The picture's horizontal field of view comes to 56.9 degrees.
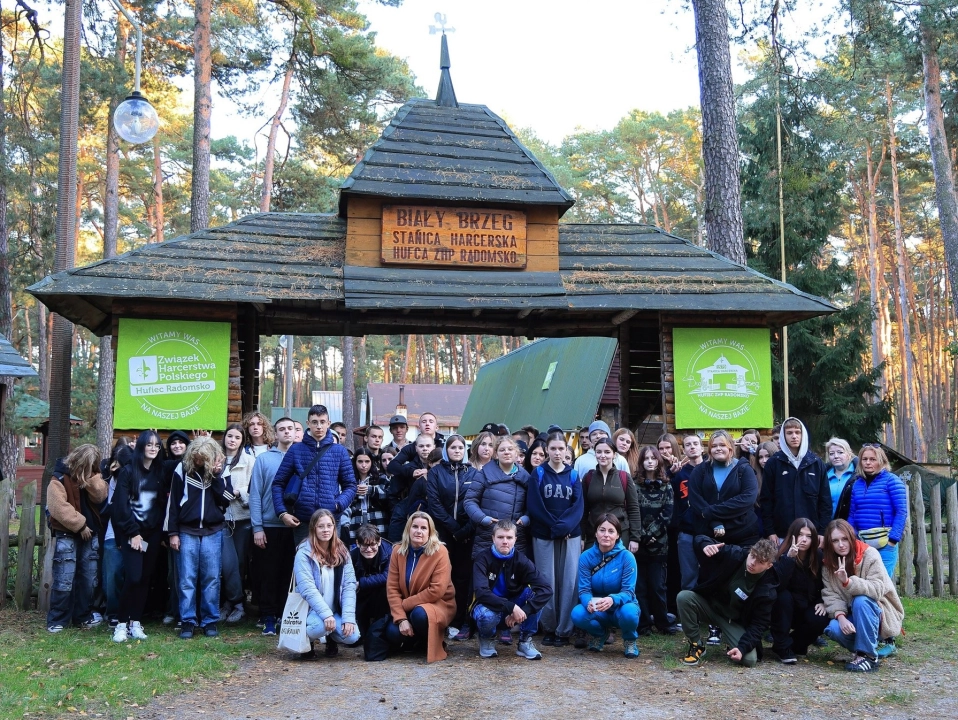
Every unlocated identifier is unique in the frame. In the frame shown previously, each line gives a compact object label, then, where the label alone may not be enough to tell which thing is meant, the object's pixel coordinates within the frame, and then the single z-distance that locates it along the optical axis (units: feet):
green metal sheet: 64.80
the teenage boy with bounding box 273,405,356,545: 23.88
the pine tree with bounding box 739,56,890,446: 59.72
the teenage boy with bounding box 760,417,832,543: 23.49
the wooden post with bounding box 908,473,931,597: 31.30
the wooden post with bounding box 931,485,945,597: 31.32
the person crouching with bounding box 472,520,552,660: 21.40
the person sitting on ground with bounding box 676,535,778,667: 20.79
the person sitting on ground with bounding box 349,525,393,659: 22.10
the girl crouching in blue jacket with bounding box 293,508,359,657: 21.17
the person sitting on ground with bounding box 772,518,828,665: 21.16
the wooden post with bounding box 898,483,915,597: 31.24
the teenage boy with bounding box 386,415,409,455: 27.61
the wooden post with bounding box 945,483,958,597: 31.42
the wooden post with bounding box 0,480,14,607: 27.86
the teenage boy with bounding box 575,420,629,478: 24.75
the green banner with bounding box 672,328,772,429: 31.83
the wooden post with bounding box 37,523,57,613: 27.68
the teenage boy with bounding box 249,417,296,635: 24.30
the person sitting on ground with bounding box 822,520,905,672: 20.65
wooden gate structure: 29.89
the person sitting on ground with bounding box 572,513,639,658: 21.39
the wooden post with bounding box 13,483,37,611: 27.76
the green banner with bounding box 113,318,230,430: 29.09
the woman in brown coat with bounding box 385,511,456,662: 21.18
